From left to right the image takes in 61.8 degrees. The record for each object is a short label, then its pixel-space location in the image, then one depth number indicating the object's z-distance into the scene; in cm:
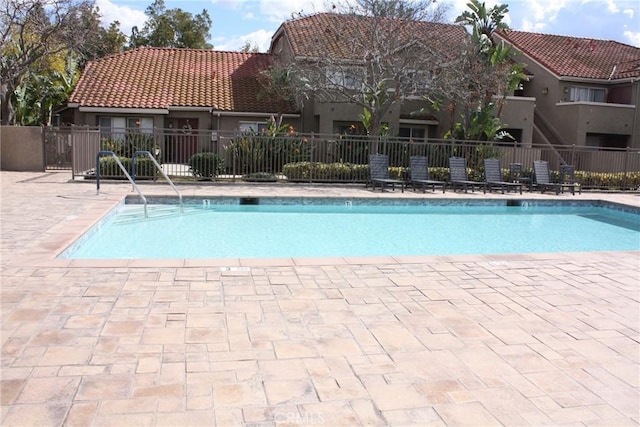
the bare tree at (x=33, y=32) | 1970
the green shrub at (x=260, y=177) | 1733
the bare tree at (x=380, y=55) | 1836
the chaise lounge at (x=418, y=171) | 1725
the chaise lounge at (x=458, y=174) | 1750
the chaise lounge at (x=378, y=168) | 1703
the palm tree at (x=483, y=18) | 2106
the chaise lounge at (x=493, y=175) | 1775
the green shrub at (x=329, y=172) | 1752
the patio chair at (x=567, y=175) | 1864
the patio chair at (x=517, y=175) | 1864
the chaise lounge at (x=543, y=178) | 1836
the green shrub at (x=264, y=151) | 1777
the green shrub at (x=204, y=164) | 1712
